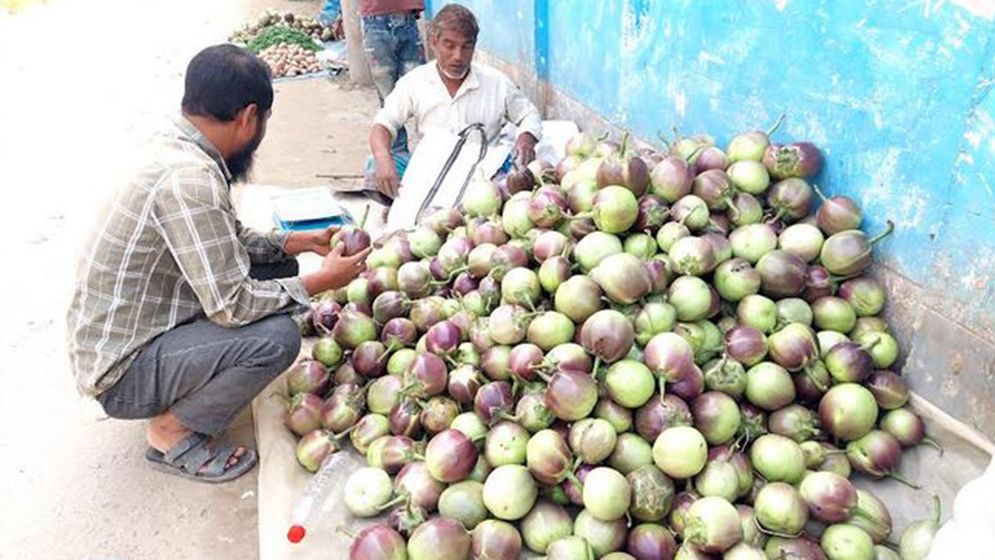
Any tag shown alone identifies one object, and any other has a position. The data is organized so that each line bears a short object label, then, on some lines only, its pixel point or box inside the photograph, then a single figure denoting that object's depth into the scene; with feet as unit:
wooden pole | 24.38
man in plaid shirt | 7.58
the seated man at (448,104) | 13.39
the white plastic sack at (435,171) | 12.58
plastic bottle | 7.27
